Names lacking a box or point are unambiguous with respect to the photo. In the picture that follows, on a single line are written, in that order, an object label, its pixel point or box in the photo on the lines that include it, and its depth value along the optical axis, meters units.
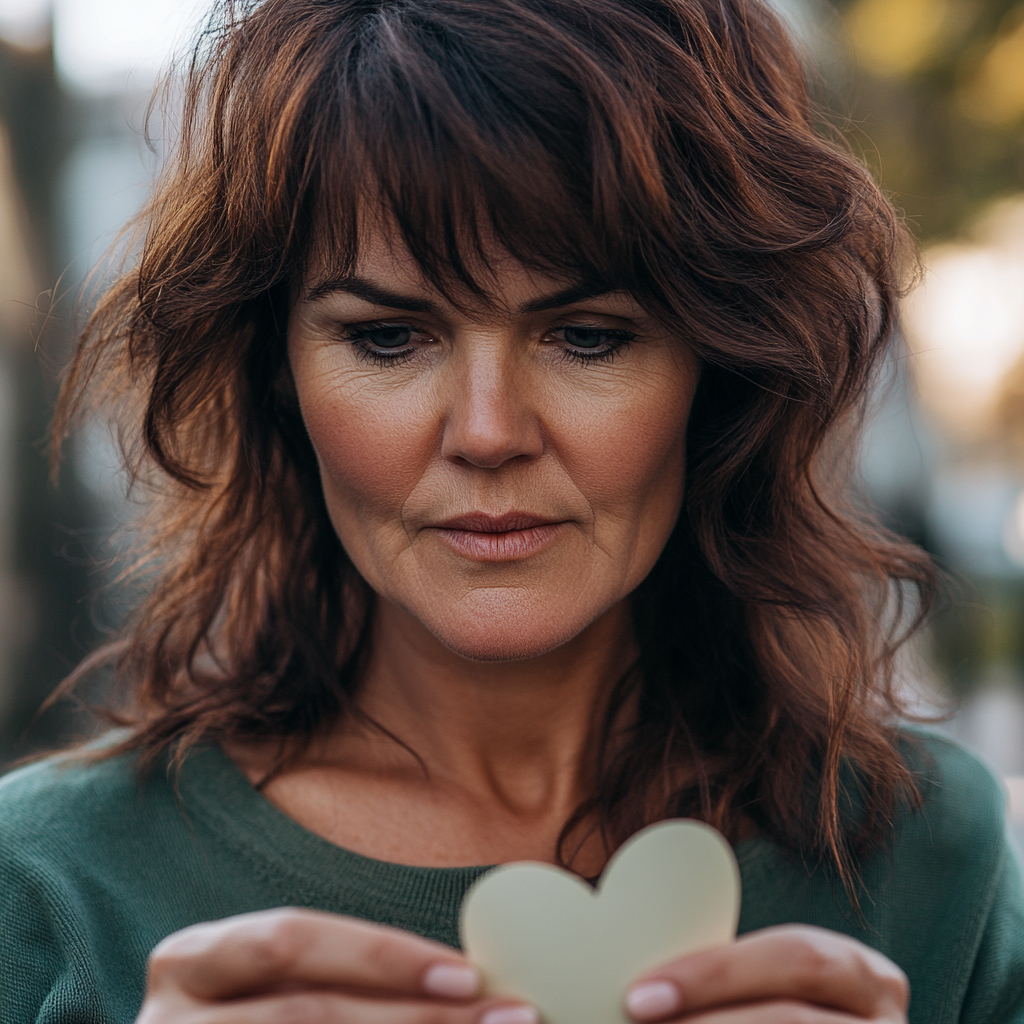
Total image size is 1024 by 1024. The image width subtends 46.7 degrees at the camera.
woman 1.52
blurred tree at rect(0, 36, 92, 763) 5.61
